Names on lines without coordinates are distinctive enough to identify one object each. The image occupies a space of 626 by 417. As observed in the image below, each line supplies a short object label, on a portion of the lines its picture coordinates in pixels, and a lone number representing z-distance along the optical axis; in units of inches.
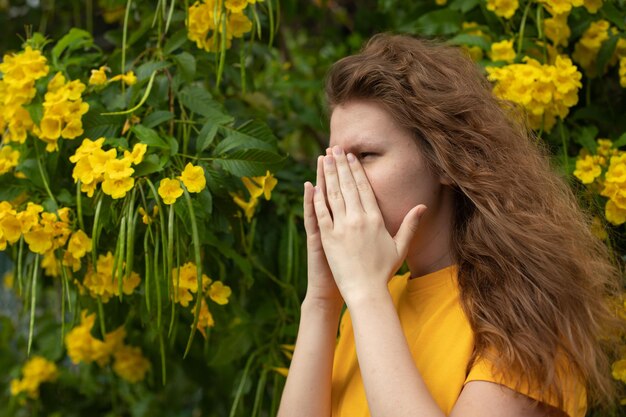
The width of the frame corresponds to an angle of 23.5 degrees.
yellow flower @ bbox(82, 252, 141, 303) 75.4
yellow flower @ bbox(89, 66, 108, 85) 78.3
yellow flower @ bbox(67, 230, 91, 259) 73.7
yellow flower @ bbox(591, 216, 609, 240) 75.5
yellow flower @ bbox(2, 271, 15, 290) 100.0
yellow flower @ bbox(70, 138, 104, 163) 72.1
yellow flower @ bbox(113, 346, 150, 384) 97.4
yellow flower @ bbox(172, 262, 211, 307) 73.8
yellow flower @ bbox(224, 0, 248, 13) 76.4
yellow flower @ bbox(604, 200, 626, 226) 74.8
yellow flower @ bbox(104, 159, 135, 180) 71.1
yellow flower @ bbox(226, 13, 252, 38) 78.2
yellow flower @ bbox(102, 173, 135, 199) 70.9
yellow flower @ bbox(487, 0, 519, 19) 79.2
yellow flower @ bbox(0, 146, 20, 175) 77.2
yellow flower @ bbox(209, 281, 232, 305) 76.5
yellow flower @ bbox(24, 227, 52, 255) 73.3
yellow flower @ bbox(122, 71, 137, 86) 77.9
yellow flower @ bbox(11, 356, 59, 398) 102.8
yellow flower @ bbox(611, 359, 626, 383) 73.9
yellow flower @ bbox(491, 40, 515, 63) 78.8
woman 62.5
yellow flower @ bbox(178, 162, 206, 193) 71.9
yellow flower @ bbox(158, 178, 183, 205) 71.0
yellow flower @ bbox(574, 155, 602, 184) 76.1
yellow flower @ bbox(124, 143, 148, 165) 71.6
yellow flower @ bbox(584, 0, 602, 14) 79.4
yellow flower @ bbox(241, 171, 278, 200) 76.4
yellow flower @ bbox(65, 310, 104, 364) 96.6
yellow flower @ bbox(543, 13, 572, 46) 79.0
